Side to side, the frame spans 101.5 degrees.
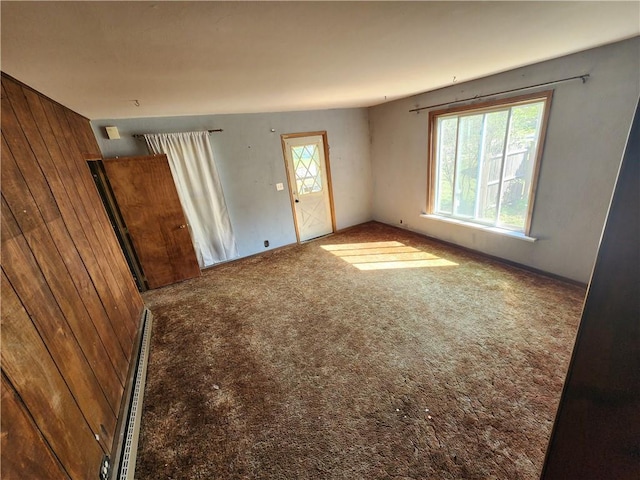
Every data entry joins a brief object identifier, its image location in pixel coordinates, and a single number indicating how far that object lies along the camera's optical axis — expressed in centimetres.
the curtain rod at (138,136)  343
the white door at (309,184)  454
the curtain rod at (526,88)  238
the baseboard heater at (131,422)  145
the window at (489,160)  290
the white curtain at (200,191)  360
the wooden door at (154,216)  325
